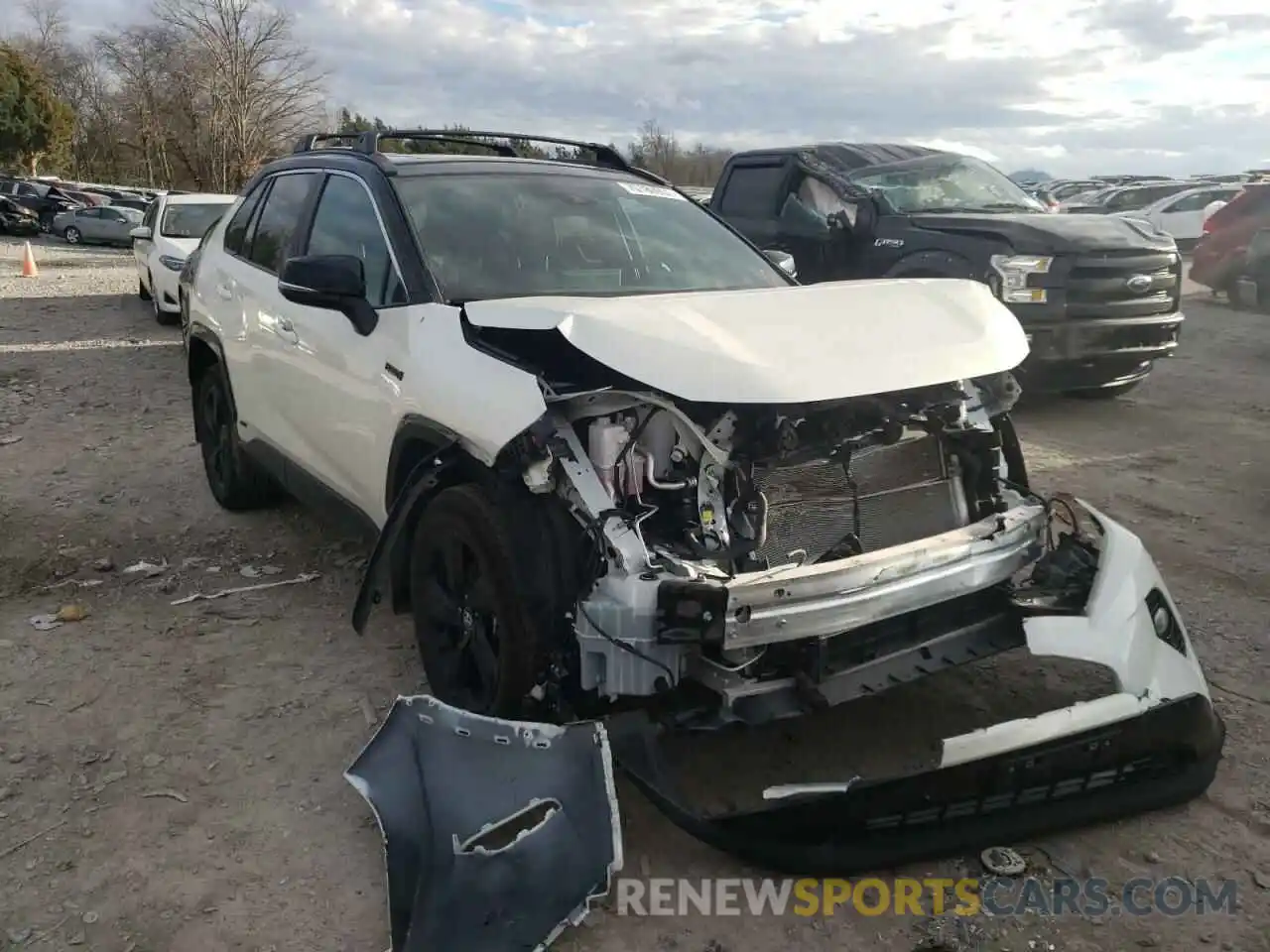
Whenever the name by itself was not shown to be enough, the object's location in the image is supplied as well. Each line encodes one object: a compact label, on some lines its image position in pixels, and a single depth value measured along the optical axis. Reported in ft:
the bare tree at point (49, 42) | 186.39
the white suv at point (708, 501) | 8.96
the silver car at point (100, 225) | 93.15
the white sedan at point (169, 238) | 41.27
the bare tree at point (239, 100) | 121.90
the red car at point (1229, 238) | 43.29
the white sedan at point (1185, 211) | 69.77
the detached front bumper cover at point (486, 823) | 8.32
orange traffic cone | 62.78
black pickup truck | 24.04
